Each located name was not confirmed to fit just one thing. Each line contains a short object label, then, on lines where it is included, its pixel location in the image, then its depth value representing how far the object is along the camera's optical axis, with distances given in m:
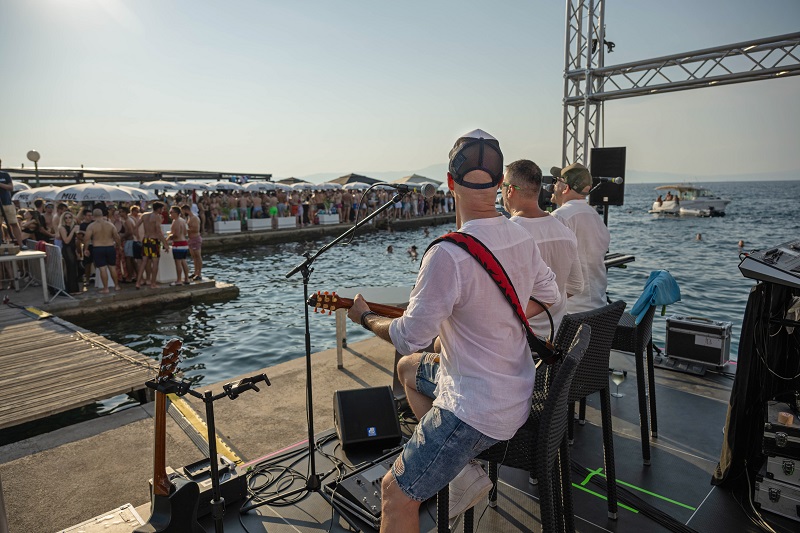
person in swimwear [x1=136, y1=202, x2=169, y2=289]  11.38
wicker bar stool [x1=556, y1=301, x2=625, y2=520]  2.69
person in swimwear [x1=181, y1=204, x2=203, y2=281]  12.88
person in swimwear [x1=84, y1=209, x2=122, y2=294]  10.63
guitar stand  2.28
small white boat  48.12
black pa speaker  7.31
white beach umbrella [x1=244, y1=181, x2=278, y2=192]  25.38
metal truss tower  8.81
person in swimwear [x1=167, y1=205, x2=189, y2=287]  11.69
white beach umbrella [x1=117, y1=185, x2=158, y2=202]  15.53
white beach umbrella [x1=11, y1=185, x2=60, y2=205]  16.12
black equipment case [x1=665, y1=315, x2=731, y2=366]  4.91
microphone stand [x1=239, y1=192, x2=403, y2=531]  3.03
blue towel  3.79
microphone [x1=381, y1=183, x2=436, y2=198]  2.78
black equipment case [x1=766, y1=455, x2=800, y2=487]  2.83
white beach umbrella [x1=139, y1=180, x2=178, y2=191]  22.14
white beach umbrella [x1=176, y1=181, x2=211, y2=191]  23.25
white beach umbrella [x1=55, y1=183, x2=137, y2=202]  14.79
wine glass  4.82
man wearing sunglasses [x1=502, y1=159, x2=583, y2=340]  3.09
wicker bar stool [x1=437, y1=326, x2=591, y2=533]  1.97
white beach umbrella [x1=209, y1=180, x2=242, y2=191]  24.12
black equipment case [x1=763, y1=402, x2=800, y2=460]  2.85
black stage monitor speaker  3.52
